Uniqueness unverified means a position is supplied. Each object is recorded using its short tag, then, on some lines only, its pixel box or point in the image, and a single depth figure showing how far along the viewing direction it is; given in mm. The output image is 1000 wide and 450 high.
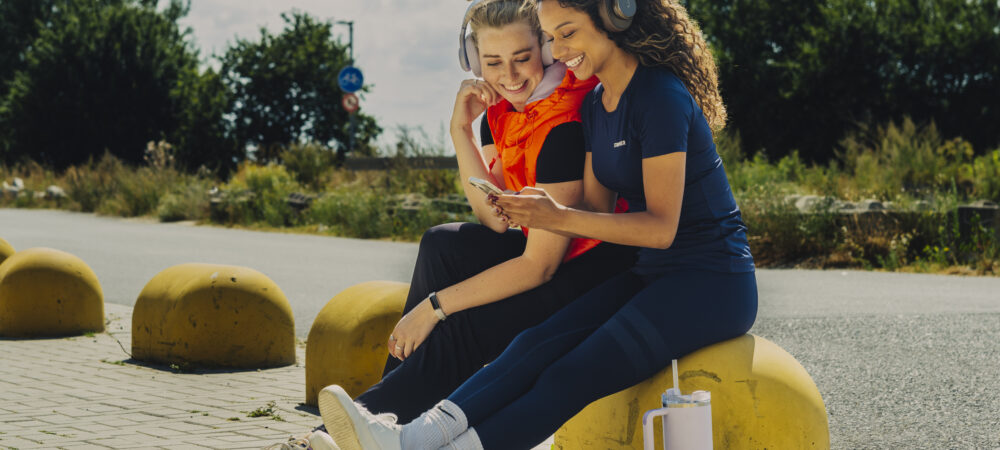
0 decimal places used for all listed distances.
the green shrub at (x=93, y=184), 28422
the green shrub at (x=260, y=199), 20781
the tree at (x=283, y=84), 37969
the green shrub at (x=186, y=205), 22897
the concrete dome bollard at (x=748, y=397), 3188
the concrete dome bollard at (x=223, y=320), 6098
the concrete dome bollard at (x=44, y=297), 7410
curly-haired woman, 2941
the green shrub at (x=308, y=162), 24297
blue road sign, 28531
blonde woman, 3338
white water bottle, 2951
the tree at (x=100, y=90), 41469
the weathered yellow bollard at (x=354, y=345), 5109
